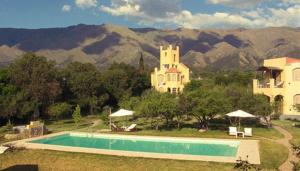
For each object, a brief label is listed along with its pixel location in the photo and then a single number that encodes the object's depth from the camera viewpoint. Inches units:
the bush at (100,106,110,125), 1460.4
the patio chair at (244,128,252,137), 1119.6
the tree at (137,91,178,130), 1242.6
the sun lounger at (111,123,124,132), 1308.9
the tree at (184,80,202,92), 2213.3
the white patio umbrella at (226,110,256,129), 1157.7
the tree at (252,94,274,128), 1268.5
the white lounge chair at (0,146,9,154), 910.4
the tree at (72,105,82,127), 1444.4
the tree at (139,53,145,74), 3062.3
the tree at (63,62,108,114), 2059.5
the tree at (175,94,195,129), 1251.0
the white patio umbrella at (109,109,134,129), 1343.8
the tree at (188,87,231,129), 1192.2
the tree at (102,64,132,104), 2292.1
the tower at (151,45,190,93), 2413.9
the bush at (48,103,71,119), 1638.8
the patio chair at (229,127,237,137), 1132.8
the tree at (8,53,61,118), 1705.2
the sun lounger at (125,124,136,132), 1293.1
